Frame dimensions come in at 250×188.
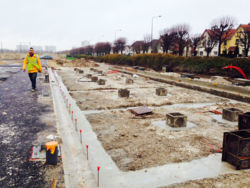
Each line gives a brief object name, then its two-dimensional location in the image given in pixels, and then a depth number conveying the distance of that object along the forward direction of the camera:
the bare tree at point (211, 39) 39.38
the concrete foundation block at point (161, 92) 11.71
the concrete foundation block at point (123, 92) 10.94
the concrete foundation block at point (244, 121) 5.98
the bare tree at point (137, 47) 61.17
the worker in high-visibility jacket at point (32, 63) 10.31
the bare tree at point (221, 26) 35.44
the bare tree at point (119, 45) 66.94
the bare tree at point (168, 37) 39.44
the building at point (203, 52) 53.33
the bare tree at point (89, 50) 101.09
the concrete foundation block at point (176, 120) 6.46
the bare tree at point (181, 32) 39.47
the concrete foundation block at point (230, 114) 7.23
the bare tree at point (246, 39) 33.23
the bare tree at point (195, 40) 45.12
